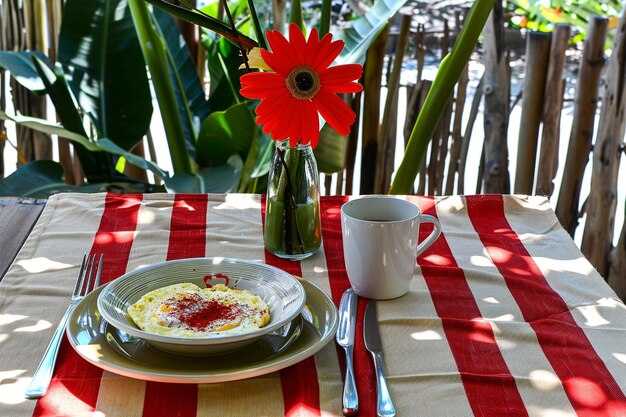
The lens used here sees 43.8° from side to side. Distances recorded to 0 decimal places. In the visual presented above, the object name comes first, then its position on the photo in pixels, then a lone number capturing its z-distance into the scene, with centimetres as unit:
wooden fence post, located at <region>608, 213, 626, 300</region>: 215
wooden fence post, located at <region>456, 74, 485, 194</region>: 234
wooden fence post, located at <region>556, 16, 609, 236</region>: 205
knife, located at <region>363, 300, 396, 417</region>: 74
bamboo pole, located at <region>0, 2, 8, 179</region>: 245
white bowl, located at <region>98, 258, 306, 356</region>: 77
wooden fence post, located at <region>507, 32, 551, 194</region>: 215
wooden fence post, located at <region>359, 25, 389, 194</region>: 223
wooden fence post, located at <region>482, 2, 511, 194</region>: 219
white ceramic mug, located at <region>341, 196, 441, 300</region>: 95
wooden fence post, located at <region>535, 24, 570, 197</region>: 211
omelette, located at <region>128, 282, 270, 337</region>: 81
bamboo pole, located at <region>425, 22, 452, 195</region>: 238
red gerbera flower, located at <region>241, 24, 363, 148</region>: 89
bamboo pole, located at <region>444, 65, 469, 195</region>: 232
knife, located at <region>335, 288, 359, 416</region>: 74
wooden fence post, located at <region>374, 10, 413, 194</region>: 227
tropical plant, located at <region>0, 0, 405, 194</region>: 190
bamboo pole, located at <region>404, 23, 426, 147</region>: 237
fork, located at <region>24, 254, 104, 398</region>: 76
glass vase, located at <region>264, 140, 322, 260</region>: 106
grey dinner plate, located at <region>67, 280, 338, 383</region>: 76
